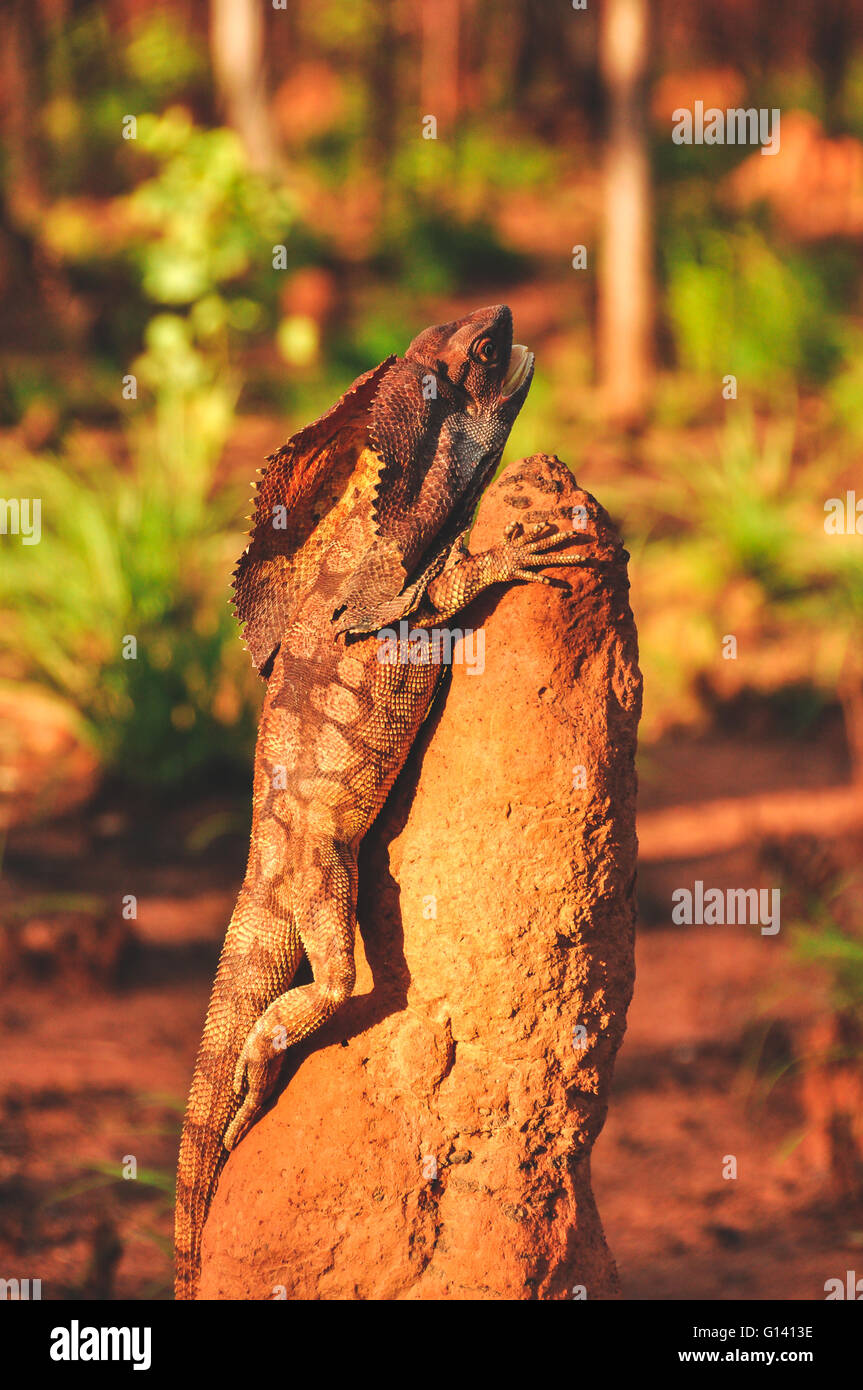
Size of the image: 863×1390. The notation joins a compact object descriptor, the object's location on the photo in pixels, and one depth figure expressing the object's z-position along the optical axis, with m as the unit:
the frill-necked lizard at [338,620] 3.24
